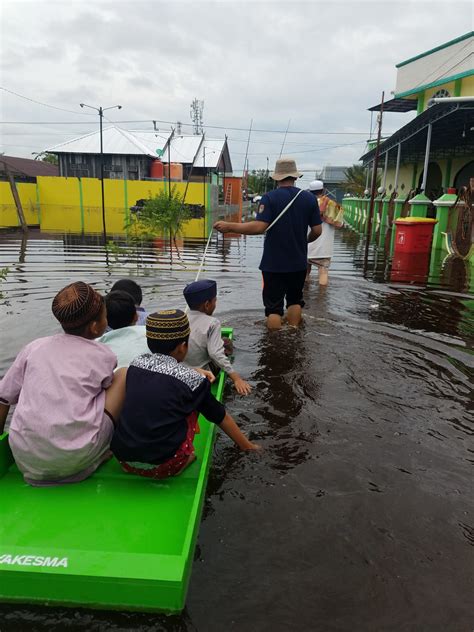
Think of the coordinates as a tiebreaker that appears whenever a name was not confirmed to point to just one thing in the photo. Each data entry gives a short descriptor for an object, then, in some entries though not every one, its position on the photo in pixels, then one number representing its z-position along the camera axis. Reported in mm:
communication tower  74500
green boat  1795
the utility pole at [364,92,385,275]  18195
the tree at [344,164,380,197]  40000
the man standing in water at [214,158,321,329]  5172
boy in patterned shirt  2350
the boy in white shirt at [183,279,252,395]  3545
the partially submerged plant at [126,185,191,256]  15305
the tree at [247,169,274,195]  57944
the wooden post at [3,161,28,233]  20938
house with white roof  37438
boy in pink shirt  2236
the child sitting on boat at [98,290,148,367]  3074
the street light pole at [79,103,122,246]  18233
